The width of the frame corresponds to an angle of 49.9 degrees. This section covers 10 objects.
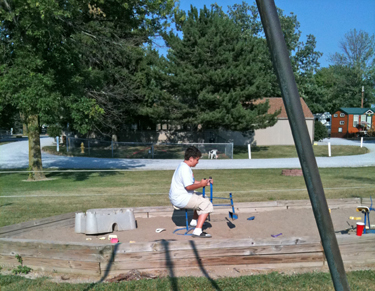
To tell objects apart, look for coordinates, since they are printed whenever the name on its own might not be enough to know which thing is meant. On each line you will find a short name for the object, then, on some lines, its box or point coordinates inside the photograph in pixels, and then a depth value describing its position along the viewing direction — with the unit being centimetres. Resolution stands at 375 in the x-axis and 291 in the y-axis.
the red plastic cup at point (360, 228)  643
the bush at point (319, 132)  4425
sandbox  536
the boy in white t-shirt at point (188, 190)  713
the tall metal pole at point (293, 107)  220
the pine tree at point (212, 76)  2912
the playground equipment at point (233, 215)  794
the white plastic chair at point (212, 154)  2705
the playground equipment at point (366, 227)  709
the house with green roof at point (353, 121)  5244
